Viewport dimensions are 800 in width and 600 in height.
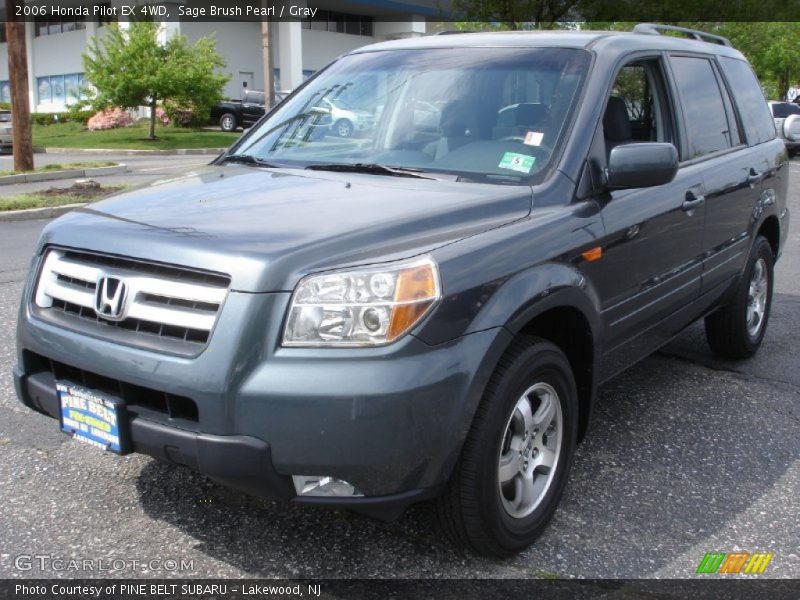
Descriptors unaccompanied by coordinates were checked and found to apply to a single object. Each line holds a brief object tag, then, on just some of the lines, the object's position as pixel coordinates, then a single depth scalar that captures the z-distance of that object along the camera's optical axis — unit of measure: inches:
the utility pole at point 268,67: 1082.7
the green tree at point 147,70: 1139.9
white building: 1619.1
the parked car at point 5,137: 1078.4
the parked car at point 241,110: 1392.7
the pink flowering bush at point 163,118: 1419.7
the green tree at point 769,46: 1291.8
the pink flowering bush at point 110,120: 1448.1
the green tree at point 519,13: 866.8
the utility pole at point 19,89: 583.5
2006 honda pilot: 103.1
